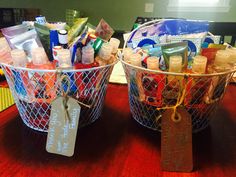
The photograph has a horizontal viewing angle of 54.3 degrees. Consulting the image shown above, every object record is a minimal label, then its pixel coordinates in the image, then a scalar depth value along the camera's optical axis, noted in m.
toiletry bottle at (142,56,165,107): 0.42
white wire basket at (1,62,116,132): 0.42
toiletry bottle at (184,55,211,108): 0.40
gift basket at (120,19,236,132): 0.40
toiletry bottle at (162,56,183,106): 0.40
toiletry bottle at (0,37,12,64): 0.46
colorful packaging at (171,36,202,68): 0.47
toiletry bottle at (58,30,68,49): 0.43
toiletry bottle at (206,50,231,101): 0.42
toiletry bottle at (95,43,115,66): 0.46
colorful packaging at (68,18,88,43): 0.49
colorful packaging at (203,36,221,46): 0.51
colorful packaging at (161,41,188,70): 0.41
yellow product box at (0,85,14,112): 0.60
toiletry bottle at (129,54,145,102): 0.44
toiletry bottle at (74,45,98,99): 0.43
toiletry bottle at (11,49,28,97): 0.42
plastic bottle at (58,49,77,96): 0.41
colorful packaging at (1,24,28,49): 0.48
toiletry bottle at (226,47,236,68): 0.43
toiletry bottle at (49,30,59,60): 0.44
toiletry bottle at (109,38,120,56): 0.50
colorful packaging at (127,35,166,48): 0.51
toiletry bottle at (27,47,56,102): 0.42
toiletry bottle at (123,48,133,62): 0.47
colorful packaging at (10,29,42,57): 0.47
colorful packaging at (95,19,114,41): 0.52
